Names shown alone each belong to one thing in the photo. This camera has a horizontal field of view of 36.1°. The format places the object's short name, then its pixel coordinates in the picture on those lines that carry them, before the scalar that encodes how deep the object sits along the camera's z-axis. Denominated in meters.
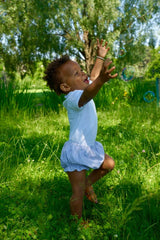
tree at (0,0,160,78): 13.17
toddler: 1.82
